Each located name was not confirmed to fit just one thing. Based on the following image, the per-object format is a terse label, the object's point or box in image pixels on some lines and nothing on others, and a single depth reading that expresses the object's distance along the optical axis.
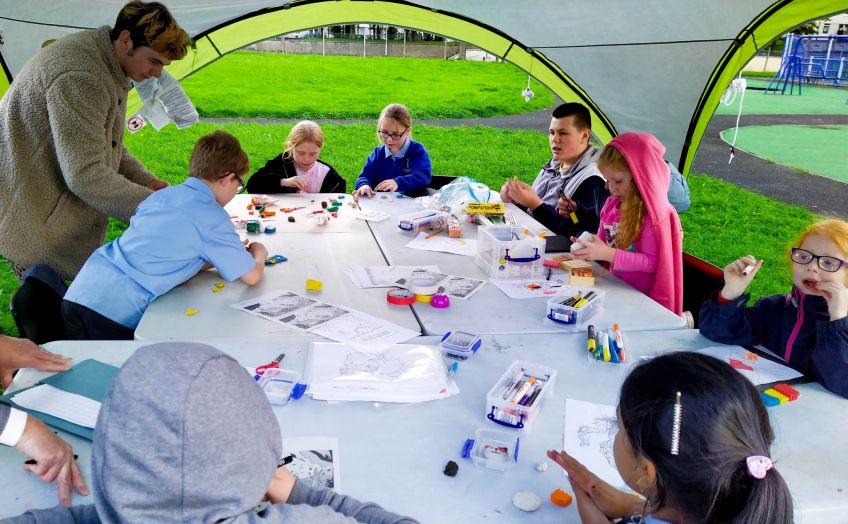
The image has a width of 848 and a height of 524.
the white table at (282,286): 1.99
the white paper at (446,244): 2.92
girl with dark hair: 1.00
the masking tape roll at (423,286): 2.29
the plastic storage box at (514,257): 2.53
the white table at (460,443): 1.24
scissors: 1.66
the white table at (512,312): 2.08
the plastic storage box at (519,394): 1.49
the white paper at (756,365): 1.76
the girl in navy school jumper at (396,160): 4.25
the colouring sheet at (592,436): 1.37
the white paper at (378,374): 1.60
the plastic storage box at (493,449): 1.34
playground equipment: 18.09
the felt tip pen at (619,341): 1.86
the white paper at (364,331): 1.91
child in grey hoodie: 0.88
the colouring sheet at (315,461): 1.29
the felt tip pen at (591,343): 1.89
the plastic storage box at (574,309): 2.07
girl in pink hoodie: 2.61
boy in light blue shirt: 2.21
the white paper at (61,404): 1.44
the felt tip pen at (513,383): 1.54
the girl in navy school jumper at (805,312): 1.72
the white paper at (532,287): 2.38
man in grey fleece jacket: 2.52
